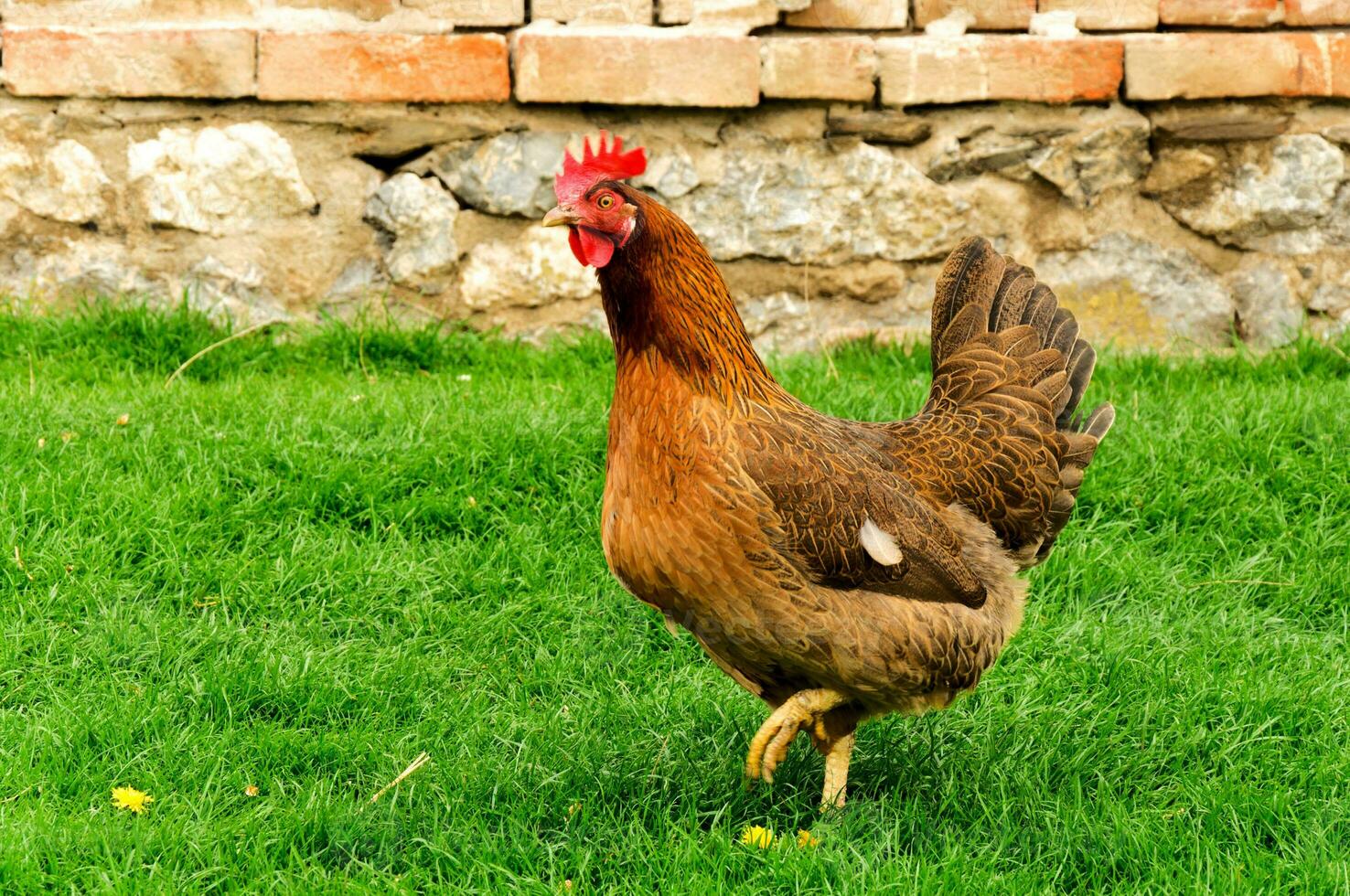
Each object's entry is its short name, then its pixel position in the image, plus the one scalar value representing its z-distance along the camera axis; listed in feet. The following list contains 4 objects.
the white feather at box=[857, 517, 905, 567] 19.10
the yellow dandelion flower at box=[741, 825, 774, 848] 18.90
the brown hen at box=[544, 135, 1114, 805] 18.31
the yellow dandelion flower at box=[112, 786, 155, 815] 19.36
